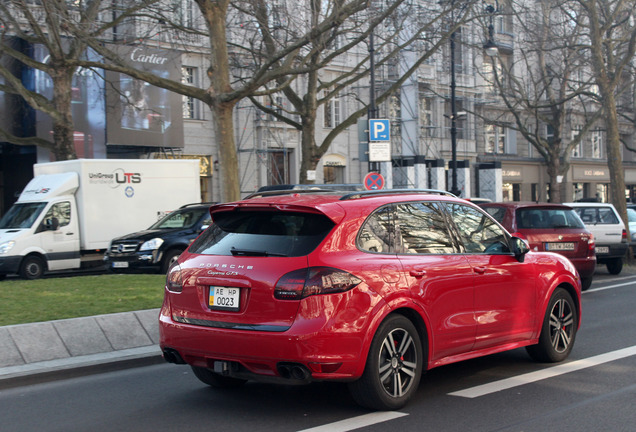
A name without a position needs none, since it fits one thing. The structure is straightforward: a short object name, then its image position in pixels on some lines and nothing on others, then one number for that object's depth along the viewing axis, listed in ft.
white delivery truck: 59.72
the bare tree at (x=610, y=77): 72.38
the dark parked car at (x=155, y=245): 54.49
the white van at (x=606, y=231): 58.90
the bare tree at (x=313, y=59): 61.62
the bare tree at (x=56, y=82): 59.98
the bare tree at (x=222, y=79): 44.11
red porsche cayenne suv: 18.04
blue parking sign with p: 68.59
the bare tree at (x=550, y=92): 92.34
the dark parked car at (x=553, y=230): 46.80
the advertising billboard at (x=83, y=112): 87.56
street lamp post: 96.92
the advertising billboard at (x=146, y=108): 94.02
